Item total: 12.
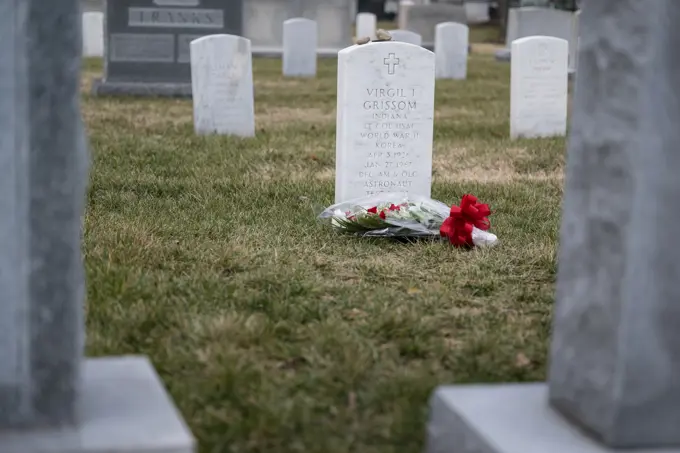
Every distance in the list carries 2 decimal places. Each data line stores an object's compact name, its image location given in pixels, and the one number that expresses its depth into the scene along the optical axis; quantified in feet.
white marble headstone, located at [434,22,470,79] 55.72
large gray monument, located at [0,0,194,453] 7.24
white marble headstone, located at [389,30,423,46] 49.34
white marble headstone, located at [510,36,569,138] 30.55
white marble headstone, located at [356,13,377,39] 78.69
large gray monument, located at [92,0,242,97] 42.91
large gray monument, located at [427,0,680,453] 7.29
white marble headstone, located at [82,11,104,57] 66.03
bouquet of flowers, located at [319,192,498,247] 16.79
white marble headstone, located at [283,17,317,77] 56.18
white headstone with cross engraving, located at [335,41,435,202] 18.84
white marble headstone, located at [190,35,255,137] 29.66
